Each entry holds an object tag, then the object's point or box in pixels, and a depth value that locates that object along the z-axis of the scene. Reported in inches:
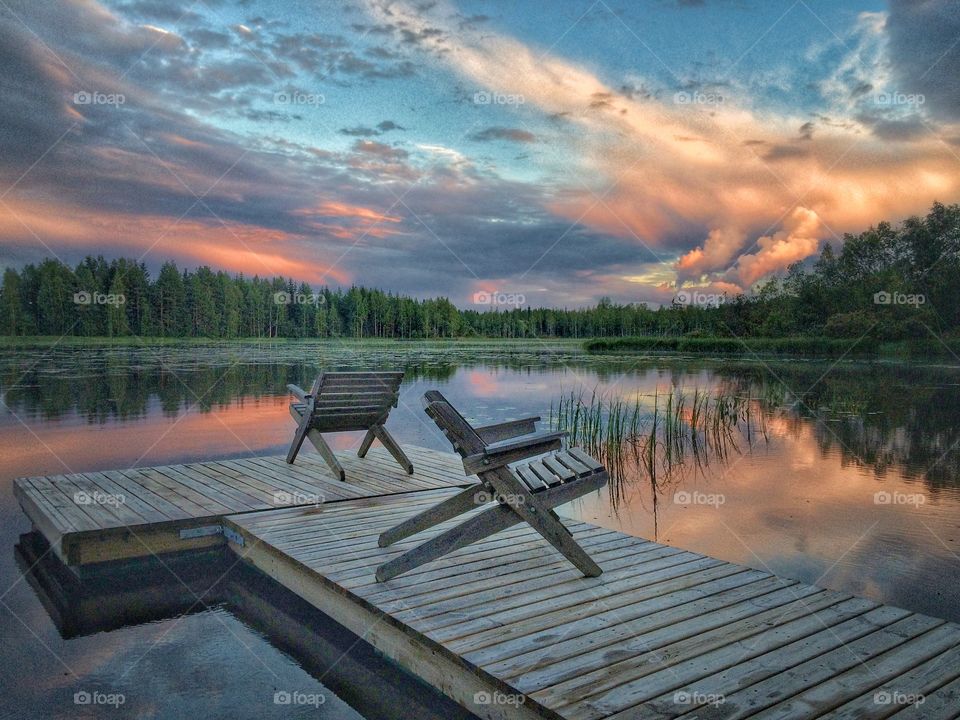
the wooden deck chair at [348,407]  253.4
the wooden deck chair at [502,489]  138.3
